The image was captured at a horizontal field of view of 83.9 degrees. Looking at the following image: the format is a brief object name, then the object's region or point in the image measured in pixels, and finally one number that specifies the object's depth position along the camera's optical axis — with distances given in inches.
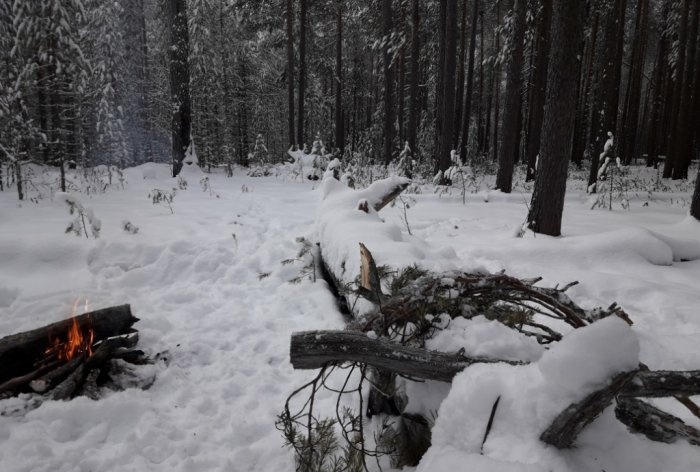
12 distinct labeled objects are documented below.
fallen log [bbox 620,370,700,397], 52.4
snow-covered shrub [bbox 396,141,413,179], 513.2
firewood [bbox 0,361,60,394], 99.4
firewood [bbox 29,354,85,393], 100.7
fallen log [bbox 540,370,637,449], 48.2
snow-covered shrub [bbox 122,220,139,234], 225.0
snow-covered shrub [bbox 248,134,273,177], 698.2
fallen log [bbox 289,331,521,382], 66.7
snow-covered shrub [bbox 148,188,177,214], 327.6
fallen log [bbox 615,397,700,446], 61.4
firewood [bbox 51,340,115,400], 100.3
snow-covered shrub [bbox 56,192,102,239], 205.5
